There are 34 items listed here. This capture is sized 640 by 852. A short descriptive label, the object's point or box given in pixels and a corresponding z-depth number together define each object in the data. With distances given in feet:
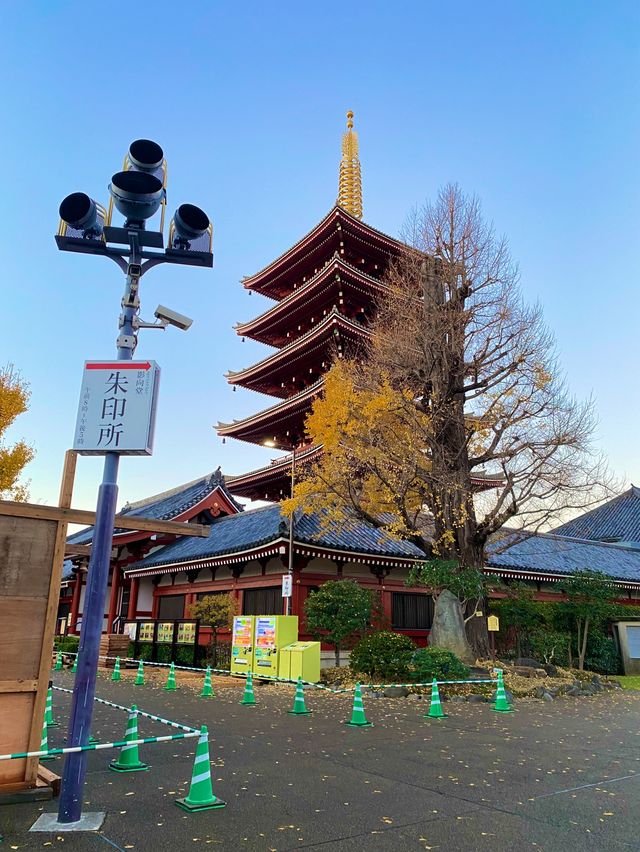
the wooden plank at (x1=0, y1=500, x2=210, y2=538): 18.34
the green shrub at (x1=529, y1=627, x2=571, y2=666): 64.03
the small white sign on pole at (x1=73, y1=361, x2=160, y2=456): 17.33
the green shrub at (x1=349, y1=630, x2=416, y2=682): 46.70
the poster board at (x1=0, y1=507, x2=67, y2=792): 17.47
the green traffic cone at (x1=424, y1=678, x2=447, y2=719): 35.45
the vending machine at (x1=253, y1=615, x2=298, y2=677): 52.60
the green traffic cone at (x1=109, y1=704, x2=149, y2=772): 21.99
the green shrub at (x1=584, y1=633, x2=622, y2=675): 69.77
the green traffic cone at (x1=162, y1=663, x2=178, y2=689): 49.26
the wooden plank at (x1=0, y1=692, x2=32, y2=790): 17.33
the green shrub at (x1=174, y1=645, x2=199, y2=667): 65.36
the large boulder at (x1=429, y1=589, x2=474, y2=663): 50.24
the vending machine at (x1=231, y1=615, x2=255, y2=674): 55.83
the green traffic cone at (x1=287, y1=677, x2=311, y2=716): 36.52
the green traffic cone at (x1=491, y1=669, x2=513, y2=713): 38.86
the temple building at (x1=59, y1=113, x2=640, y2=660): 65.21
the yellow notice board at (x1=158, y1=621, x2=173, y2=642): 66.85
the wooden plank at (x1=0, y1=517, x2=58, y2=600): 18.10
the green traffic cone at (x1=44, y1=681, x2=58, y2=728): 29.49
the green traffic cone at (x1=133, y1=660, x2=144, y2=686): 51.00
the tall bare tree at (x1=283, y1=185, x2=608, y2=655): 51.80
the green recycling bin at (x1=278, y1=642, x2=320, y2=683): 49.62
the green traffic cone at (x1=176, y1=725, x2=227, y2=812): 17.55
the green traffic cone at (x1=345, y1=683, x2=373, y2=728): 32.17
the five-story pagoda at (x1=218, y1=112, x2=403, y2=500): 87.61
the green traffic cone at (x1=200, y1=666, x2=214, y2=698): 44.04
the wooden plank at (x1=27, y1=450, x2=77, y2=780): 17.75
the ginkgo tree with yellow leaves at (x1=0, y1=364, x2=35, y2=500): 80.23
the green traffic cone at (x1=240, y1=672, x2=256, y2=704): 40.73
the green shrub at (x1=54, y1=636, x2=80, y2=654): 79.30
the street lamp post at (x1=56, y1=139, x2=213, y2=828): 15.98
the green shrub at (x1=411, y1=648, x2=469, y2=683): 45.03
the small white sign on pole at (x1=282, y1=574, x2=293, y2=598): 53.26
